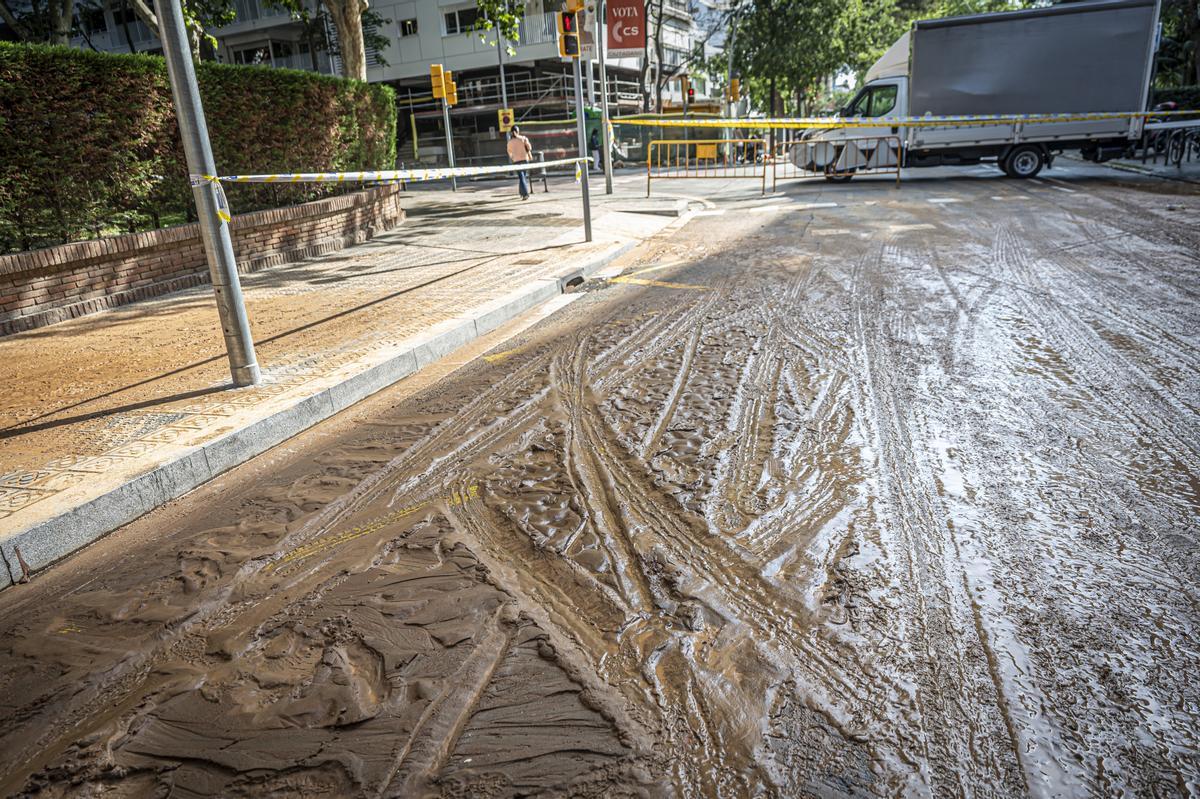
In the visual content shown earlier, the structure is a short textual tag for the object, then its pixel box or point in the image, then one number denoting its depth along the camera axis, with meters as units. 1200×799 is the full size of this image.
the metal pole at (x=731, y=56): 38.16
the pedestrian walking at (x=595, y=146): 28.70
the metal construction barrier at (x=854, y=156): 20.62
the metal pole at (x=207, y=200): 4.83
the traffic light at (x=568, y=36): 11.73
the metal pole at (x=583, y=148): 11.16
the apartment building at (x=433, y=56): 38.94
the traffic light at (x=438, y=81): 24.03
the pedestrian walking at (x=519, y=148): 20.48
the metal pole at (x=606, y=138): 17.16
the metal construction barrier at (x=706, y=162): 26.55
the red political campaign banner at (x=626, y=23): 20.33
